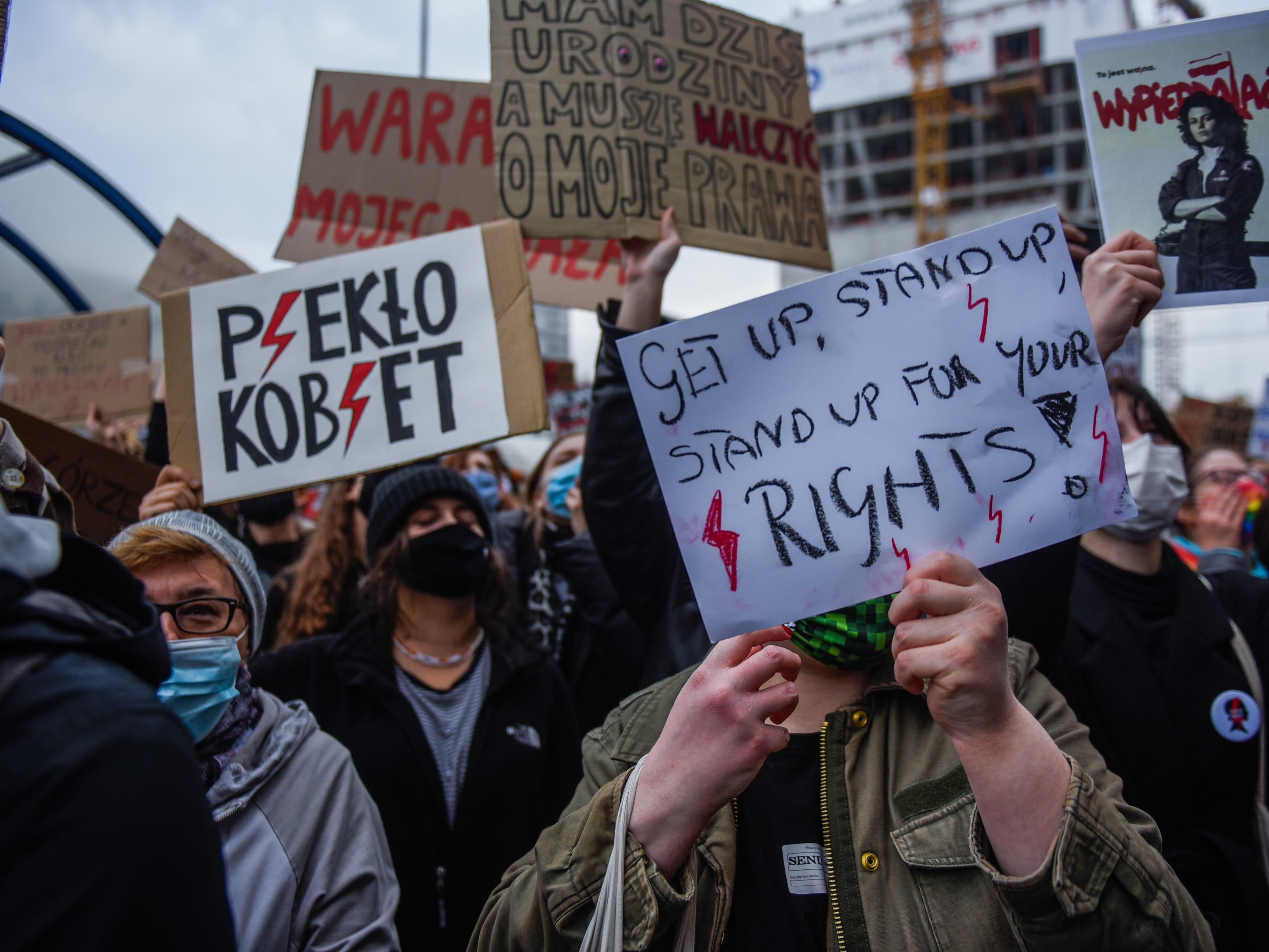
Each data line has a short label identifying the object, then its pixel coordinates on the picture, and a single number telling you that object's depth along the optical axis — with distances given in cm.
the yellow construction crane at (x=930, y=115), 7225
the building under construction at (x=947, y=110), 7125
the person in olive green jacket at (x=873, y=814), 117
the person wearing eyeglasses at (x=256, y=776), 170
